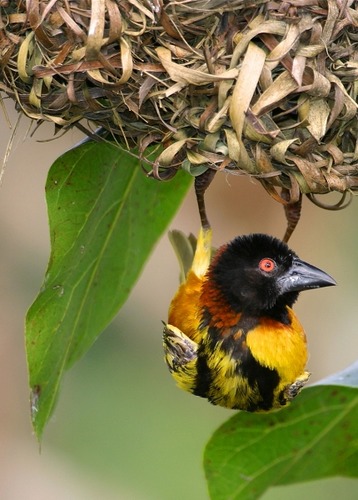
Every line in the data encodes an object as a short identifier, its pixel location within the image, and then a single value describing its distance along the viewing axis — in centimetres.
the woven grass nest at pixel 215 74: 479
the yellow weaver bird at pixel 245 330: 669
